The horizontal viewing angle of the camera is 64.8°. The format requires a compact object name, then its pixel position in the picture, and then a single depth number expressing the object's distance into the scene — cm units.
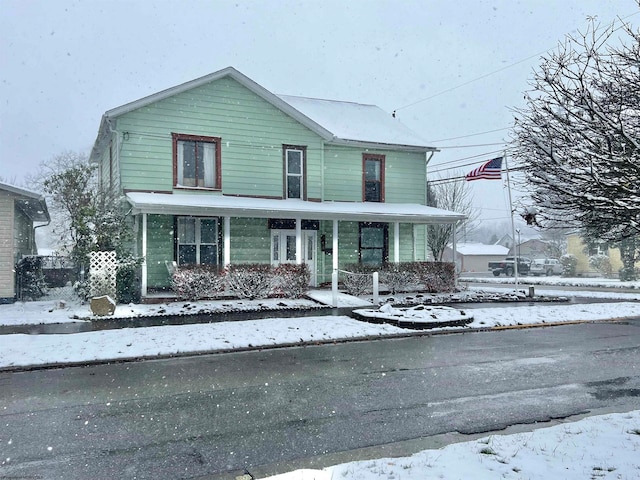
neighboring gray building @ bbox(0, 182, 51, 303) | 1509
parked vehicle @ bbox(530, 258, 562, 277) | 4769
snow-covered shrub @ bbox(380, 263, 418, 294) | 1855
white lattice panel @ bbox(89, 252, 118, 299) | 1377
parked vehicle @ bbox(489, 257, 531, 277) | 4750
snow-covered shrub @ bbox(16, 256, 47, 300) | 1692
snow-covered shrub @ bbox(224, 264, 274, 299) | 1570
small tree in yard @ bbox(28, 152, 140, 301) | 1455
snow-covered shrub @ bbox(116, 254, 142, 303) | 1463
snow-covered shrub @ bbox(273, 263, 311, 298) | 1617
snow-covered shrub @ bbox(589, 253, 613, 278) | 4159
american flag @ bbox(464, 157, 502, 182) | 1997
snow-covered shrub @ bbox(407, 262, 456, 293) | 1892
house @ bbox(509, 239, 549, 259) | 8010
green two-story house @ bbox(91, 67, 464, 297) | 1700
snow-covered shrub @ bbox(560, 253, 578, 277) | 4388
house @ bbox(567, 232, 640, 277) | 4316
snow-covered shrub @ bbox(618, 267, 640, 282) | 3441
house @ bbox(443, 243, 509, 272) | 5934
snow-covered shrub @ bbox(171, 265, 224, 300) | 1516
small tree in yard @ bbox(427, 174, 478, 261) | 3810
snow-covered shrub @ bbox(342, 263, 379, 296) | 1764
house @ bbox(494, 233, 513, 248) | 9875
